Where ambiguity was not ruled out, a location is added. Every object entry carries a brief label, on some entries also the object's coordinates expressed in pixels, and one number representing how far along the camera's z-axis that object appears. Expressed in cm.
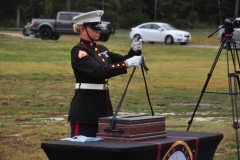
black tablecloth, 928
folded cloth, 994
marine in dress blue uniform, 1072
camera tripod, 1385
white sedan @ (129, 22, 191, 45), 6966
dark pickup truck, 7074
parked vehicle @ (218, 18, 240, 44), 4557
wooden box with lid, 999
